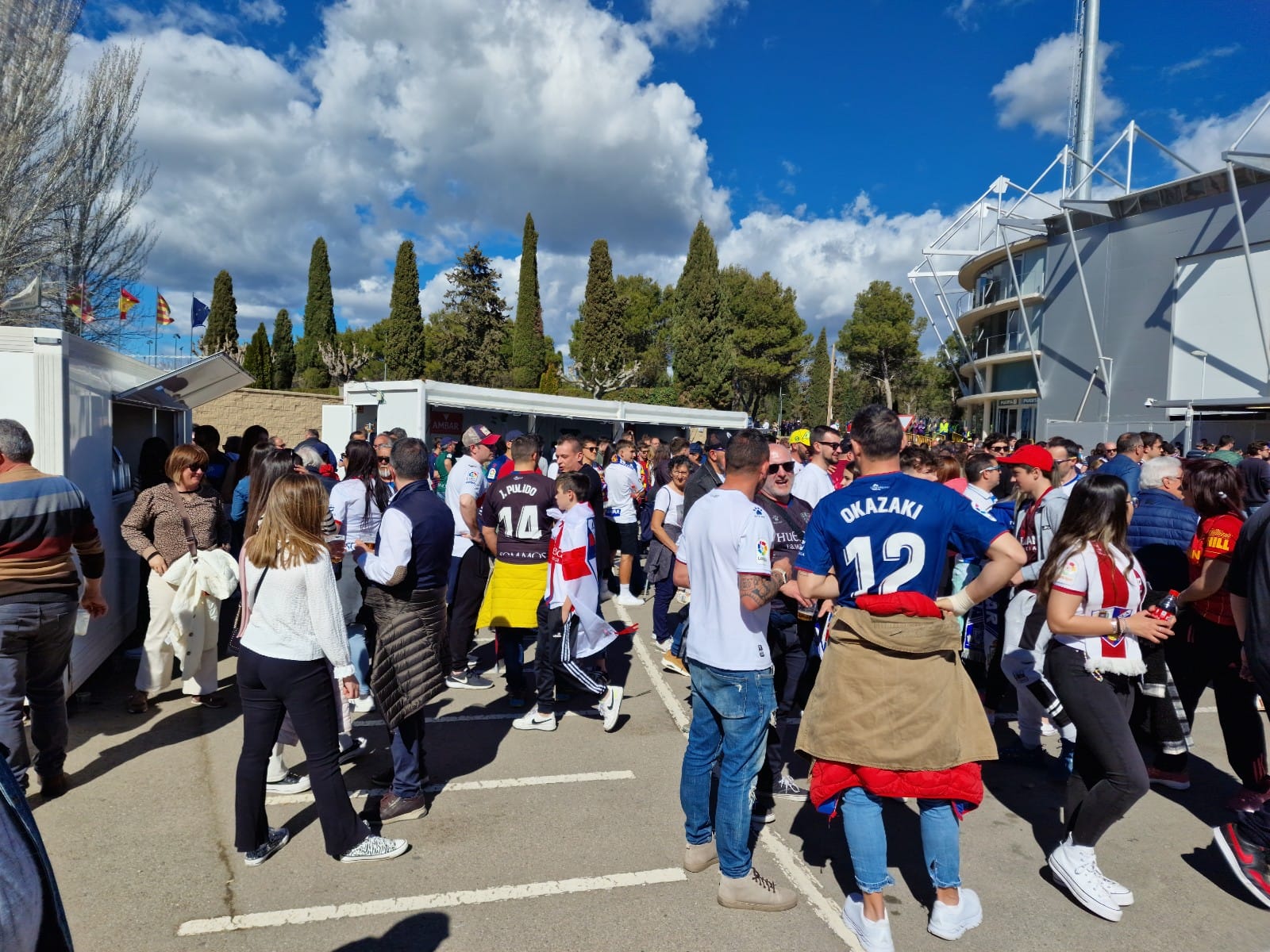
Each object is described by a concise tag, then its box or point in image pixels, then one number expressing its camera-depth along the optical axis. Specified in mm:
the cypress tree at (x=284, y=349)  43594
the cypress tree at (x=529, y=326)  41625
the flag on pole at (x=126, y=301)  23500
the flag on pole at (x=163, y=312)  28422
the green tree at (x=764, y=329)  51188
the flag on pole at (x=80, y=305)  21719
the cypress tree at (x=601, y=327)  42844
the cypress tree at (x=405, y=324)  37312
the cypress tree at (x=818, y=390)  76562
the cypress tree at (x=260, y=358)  38906
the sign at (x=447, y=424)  15969
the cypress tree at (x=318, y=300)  44312
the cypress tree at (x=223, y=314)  42616
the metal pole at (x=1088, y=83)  30234
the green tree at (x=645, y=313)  51906
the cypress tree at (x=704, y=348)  45094
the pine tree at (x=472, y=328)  36781
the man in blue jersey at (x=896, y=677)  2885
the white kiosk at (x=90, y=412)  4832
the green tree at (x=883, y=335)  51438
